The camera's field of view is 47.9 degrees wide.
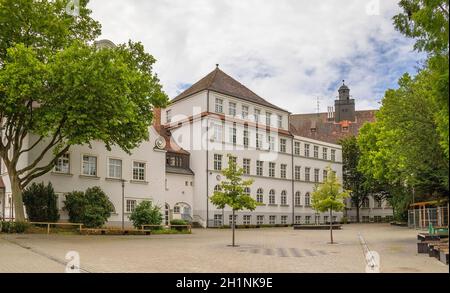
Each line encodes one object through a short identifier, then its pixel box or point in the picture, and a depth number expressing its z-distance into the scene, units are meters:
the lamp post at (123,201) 39.92
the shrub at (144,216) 35.88
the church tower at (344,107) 99.75
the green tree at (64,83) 26.00
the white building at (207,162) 39.53
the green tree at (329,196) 29.28
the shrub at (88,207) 34.97
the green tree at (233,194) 25.94
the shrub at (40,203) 34.12
